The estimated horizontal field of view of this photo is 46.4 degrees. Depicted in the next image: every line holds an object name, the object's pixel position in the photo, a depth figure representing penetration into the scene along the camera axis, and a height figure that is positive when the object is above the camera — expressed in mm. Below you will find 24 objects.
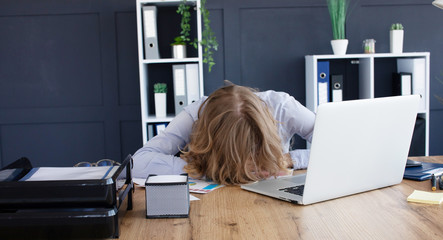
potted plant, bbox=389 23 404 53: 3900 +201
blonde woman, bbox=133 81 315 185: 1764 -262
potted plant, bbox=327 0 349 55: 3811 +312
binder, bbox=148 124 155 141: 3822 -426
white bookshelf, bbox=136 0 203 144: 3721 +72
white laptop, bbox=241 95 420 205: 1525 -263
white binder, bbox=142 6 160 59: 3725 +291
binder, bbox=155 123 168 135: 3828 -406
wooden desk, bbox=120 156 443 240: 1338 -424
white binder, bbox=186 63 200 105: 3764 -74
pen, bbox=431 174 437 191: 1735 -401
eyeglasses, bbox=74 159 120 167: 1823 -319
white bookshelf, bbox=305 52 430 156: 3832 -73
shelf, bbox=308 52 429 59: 3808 +74
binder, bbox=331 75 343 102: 3900 -156
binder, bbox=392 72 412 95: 3900 -141
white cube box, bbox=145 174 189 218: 1471 -362
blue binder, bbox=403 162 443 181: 1879 -403
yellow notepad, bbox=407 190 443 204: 1584 -415
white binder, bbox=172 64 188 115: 3768 -108
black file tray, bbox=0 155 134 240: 1300 -342
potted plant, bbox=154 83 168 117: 3842 -208
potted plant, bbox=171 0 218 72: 3744 +271
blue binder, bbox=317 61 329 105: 3877 -122
